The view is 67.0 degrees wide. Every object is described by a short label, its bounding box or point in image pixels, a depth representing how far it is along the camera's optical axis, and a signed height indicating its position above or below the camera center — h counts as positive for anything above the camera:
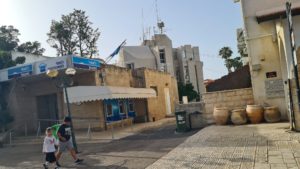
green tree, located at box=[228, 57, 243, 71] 31.54 +4.14
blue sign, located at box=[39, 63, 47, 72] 13.88 +2.40
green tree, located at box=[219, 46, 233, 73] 36.43 +6.35
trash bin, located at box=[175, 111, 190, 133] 11.16 -1.32
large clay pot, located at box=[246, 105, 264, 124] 10.93 -1.14
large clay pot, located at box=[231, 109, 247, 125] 11.15 -1.26
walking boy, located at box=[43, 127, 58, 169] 7.34 -1.45
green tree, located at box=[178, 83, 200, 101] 33.52 +0.48
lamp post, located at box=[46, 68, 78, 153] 9.43 +1.29
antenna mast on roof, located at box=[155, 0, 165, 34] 38.46 +12.03
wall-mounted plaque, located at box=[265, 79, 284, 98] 11.39 +0.02
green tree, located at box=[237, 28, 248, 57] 21.81 +4.73
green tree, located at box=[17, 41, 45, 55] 29.65 +7.86
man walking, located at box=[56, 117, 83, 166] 7.67 -1.25
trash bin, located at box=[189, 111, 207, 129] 11.94 -1.35
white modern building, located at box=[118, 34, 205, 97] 33.45 +6.10
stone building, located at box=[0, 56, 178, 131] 13.56 +0.57
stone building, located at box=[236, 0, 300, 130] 11.13 +1.88
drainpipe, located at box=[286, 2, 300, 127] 6.00 +0.93
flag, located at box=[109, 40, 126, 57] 21.33 +4.53
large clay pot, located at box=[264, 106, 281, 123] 10.80 -1.24
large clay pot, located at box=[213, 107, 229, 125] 11.49 -1.16
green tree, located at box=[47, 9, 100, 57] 30.11 +9.32
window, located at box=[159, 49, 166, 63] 35.90 +6.47
